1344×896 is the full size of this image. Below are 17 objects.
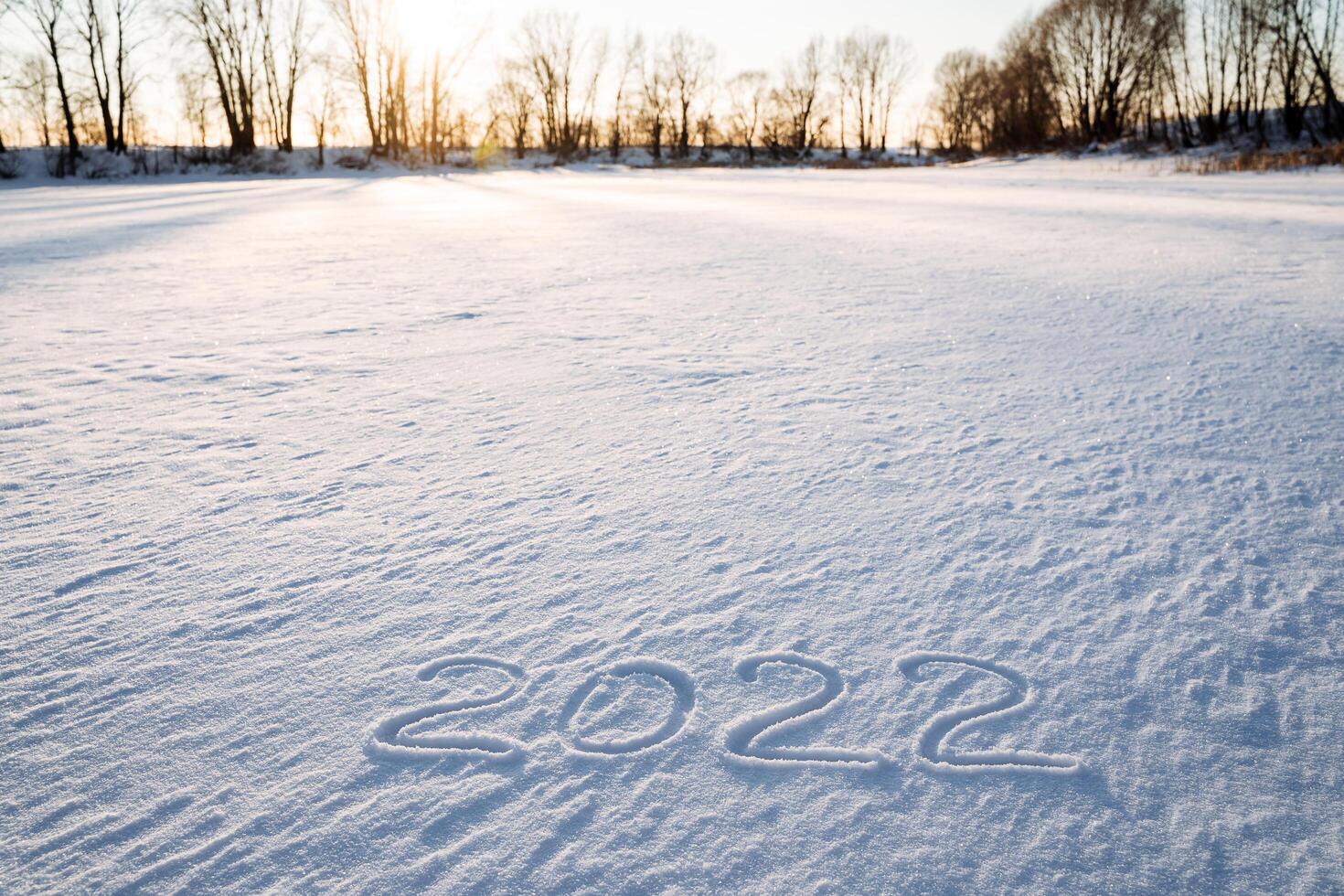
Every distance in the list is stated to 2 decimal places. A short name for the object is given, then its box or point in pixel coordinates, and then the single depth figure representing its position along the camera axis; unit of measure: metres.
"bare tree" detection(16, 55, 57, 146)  27.89
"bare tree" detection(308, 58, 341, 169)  31.75
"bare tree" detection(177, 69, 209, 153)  30.64
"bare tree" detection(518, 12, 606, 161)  44.41
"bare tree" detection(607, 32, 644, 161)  45.72
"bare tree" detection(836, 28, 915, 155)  51.19
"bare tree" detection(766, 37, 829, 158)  50.00
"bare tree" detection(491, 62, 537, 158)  43.38
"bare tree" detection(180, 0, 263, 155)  28.95
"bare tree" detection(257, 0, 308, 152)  30.74
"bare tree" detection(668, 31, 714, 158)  48.06
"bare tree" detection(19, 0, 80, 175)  24.68
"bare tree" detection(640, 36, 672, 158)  47.50
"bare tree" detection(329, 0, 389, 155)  32.53
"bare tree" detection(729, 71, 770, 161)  49.81
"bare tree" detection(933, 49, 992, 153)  47.59
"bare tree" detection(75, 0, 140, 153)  26.25
